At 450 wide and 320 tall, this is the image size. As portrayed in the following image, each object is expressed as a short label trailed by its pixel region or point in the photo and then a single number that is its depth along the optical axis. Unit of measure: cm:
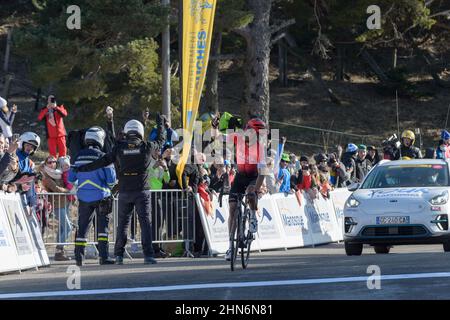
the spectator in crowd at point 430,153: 2823
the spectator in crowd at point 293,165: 2844
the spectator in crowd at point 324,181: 2742
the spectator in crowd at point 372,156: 3105
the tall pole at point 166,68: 3058
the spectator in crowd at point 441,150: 2983
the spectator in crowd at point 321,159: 2899
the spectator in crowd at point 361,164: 3016
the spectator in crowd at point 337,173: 2939
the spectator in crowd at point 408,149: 2756
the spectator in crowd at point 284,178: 2619
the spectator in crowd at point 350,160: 3003
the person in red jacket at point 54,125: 2662
